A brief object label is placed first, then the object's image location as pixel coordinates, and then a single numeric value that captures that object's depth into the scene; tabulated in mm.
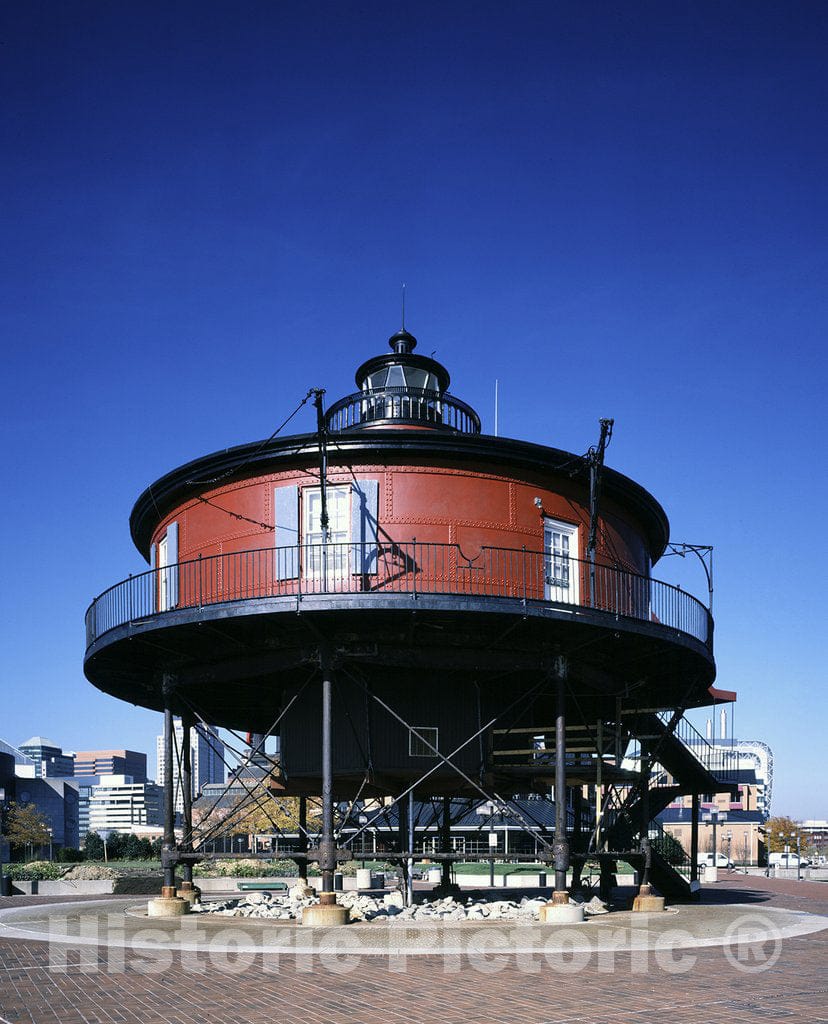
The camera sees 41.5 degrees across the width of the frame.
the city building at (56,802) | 81806
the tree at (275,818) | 56356
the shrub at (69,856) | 53944
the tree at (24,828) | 63938
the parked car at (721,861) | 65875
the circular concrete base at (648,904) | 22078
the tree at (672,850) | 44316
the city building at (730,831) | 102562
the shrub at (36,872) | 38219
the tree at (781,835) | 116375
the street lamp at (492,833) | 47725
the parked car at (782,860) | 75488
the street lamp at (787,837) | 113206
